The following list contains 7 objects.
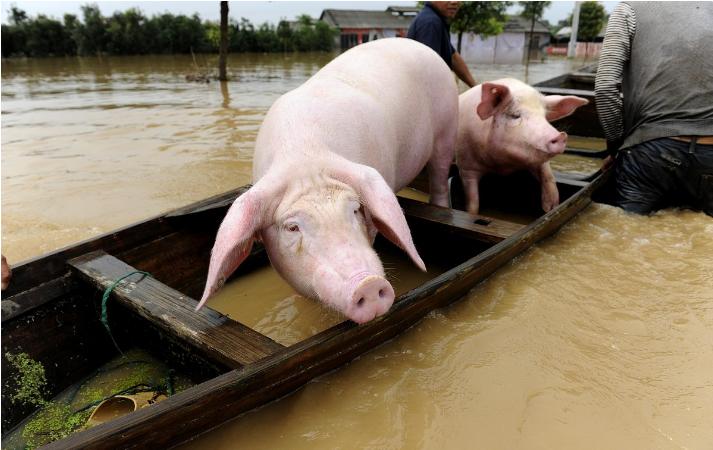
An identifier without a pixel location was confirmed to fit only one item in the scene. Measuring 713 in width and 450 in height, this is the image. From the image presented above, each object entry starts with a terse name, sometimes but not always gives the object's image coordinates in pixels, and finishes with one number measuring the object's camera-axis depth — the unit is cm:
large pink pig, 193
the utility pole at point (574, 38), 3408
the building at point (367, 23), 4712
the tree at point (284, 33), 4441
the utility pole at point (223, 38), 1533
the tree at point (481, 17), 2850
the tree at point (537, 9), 5091
